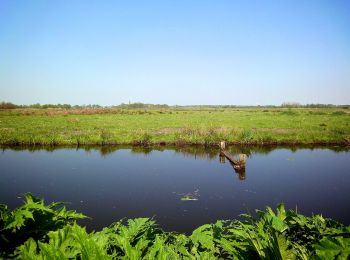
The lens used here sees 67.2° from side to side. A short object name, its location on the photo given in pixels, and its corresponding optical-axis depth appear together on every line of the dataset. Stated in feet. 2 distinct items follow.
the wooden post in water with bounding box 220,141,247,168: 49.93
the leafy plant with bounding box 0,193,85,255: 6.57
